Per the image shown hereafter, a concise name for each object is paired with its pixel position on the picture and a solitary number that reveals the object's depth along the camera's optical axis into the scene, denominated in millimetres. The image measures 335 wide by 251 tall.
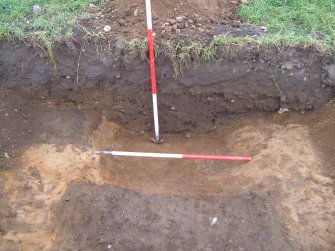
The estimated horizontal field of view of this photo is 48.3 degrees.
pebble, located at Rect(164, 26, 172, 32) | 3650
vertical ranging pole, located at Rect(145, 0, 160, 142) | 3328
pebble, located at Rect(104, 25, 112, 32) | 3717
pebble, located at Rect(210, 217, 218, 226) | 2982
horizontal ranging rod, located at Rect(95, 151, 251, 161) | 3570
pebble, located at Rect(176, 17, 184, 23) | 3747
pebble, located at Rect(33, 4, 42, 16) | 4000
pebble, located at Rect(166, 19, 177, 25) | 3715
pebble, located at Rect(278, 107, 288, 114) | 3828
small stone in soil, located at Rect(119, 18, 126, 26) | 3791
